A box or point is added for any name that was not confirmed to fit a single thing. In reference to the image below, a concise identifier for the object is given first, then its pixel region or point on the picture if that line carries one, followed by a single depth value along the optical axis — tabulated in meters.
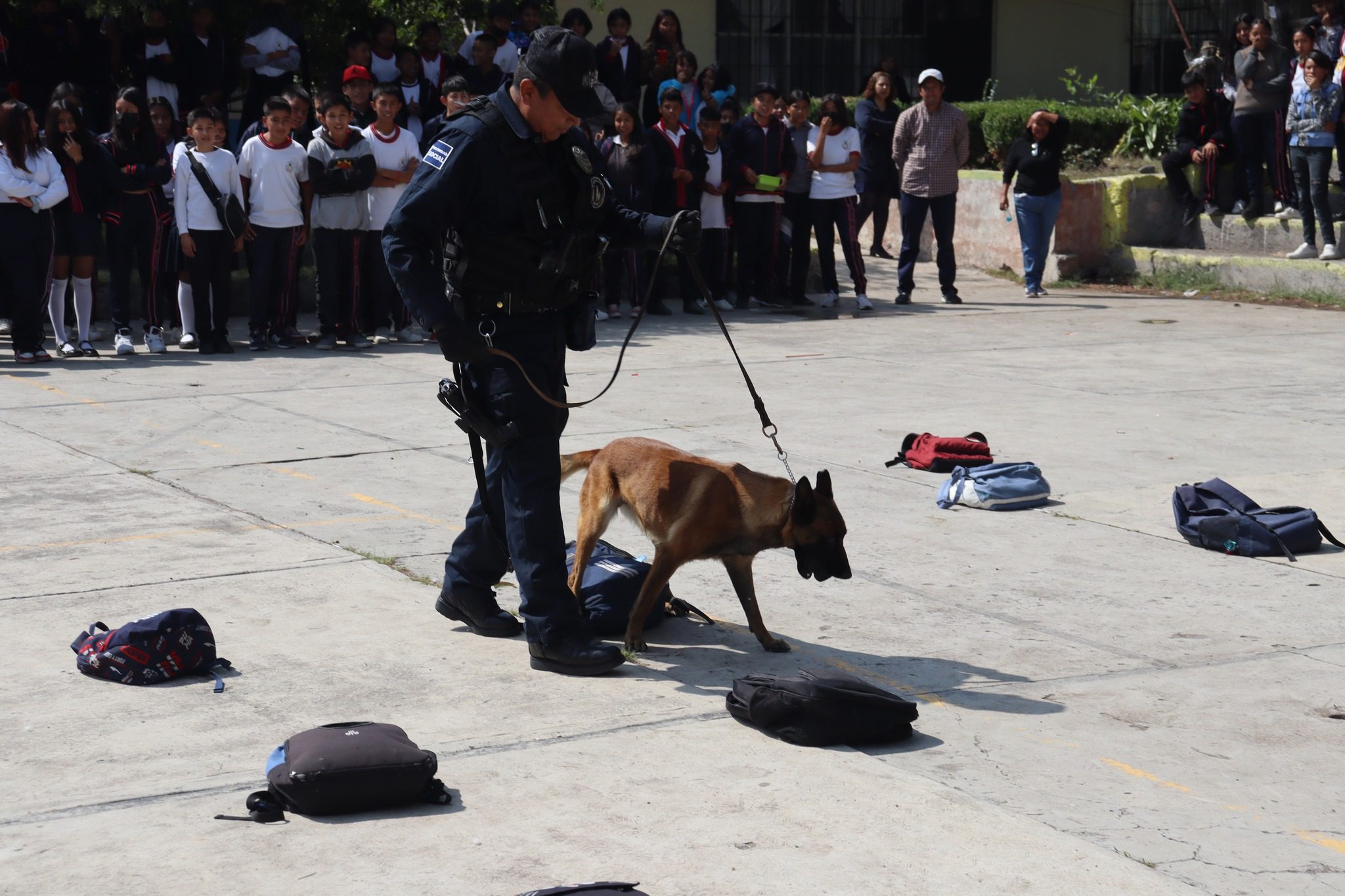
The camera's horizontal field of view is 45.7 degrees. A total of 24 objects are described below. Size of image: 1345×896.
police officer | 4.87
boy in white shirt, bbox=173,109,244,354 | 11.92
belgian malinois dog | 5.10
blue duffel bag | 7.39
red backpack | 8.16
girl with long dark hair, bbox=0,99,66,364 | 11.22
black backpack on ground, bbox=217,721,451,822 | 3.85
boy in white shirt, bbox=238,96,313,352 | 12.12
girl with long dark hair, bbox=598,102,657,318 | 14.05
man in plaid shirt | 15.30
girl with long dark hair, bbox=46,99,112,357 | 11.74
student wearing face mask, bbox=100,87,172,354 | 12.03
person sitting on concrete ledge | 17.06
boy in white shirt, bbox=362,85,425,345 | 12.55
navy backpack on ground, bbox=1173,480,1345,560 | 6.56
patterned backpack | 4.84
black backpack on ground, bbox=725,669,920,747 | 4.41
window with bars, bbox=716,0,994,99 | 23.80
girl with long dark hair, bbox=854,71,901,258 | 17.41
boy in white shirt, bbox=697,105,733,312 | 14.78
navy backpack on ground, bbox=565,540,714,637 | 5.50
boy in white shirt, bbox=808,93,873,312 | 15.07
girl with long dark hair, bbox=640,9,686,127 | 17.17
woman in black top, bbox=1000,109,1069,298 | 15.55
